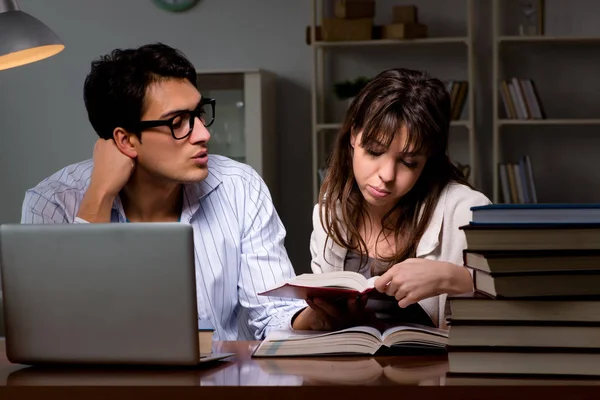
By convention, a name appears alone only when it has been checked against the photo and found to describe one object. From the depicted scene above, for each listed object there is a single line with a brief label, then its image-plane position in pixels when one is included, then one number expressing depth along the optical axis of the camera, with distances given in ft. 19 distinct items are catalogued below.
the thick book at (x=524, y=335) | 7.92
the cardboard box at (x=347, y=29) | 24.07
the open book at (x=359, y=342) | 8.75
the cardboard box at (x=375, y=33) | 24.26
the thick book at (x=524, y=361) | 7.90
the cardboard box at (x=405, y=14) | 24.20
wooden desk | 7.72
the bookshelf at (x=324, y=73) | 23.92
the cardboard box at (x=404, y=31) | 23.81
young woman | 10.57
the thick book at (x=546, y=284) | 7.97
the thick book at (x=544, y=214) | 8.05
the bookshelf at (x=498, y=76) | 23.56
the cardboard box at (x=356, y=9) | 24.11
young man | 11.40
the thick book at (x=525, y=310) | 7.95
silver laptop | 8.22
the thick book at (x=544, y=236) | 8.02
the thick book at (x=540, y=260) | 7.99
